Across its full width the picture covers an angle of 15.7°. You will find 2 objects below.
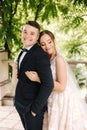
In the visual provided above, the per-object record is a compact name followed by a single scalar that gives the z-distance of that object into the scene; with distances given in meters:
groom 2.11
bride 2.33
